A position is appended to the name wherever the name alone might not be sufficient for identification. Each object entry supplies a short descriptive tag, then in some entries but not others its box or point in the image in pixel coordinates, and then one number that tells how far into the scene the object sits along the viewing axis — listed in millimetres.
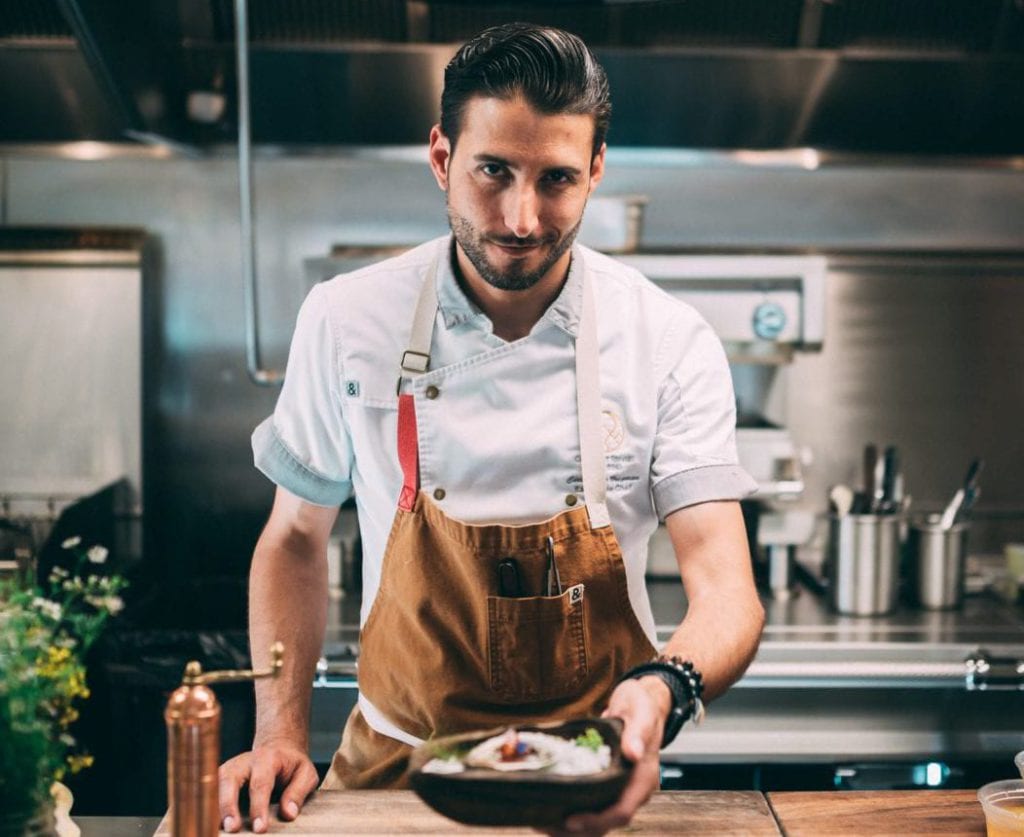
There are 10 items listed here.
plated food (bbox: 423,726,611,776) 1295
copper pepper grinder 1308
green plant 1229
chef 1780
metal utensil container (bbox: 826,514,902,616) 3078
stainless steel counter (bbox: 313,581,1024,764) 2805
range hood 3340
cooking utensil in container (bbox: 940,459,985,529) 3186
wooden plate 1239
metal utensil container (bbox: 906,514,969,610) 3145
